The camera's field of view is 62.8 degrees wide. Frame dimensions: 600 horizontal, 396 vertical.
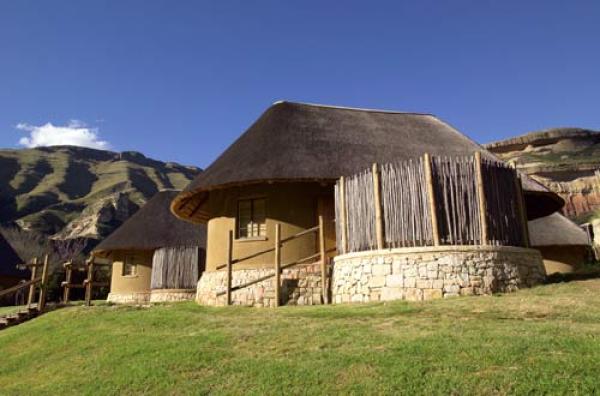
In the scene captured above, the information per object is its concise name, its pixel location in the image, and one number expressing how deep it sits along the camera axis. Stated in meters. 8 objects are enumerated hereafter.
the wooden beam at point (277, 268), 13.16
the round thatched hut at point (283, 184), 14.61
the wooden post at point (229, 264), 13.99
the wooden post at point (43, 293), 16.81
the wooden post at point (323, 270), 13.05
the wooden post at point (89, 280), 17.45
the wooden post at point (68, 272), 17.97
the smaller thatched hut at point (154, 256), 25.52
